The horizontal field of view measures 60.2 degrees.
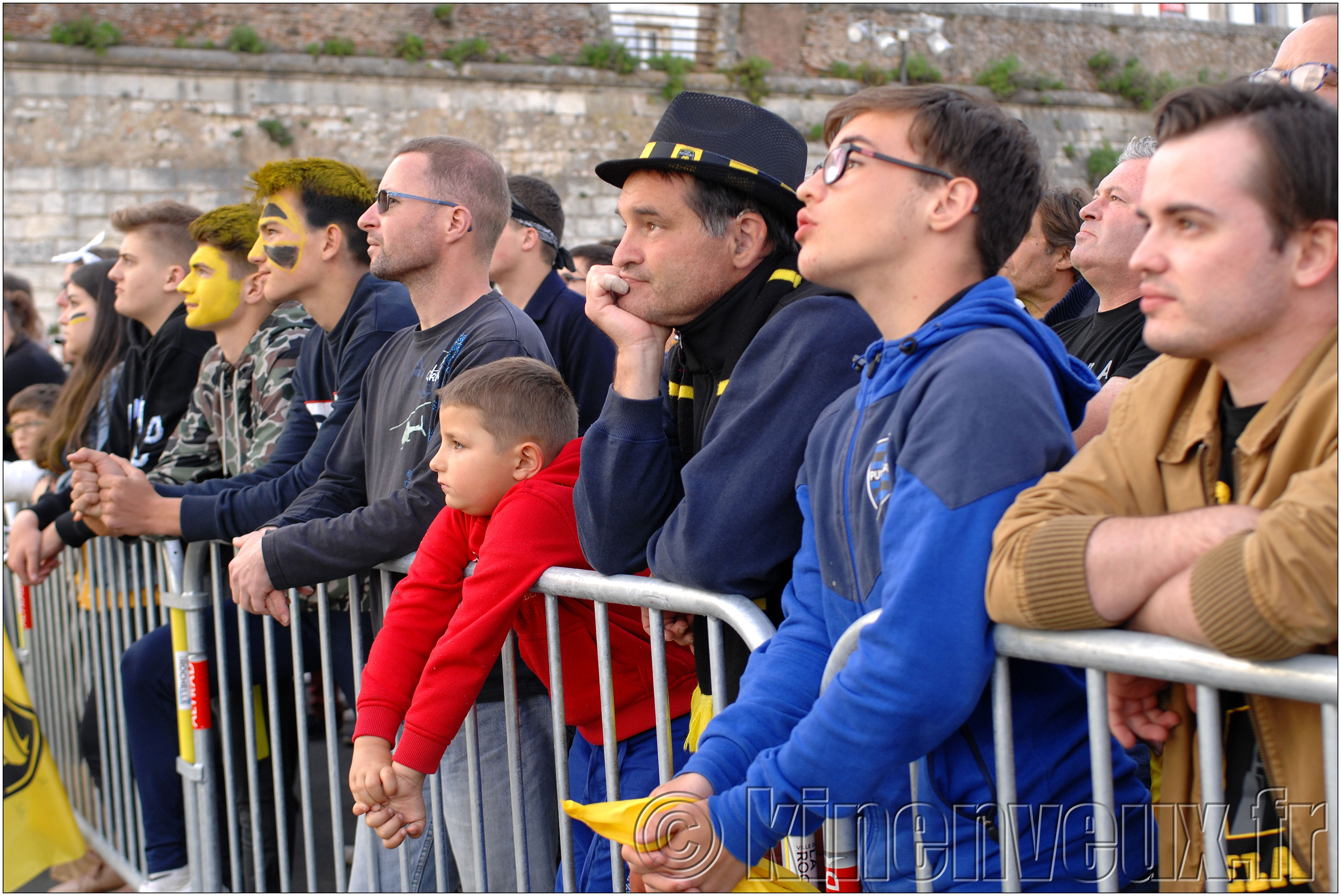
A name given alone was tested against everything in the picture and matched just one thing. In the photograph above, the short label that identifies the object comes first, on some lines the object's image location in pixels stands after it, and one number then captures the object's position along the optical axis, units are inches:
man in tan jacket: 52.6
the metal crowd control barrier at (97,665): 160.6
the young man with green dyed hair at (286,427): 141.8
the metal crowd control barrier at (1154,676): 49.0
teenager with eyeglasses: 61.1
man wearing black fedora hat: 80.4
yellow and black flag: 157.8
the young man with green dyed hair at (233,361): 163.6
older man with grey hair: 114.3
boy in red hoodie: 97.1
